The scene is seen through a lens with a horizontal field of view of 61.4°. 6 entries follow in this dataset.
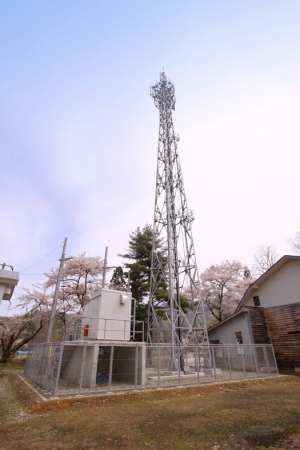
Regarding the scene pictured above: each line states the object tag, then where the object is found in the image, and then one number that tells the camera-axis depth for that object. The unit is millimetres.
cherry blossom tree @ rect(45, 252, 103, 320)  29670
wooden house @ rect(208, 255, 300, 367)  18516
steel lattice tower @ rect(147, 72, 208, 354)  17609
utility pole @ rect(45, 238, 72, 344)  17359
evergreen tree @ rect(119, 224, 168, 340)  26656
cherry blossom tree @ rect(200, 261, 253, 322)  35250
